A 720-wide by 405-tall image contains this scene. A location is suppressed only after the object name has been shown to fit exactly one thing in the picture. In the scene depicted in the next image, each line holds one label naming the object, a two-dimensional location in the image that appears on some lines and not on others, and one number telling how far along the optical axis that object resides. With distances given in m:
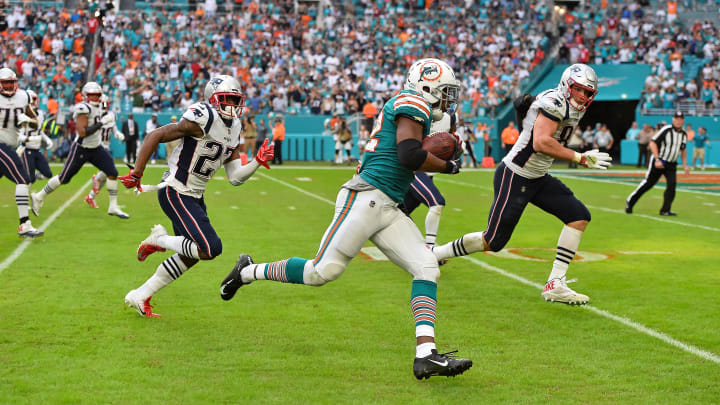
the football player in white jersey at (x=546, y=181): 6.60
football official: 13.93
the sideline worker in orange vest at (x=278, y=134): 29.89
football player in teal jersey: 4.73
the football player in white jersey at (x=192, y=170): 5.97
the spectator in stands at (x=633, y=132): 31.62
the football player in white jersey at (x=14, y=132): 10.29
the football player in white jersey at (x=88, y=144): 11.98
